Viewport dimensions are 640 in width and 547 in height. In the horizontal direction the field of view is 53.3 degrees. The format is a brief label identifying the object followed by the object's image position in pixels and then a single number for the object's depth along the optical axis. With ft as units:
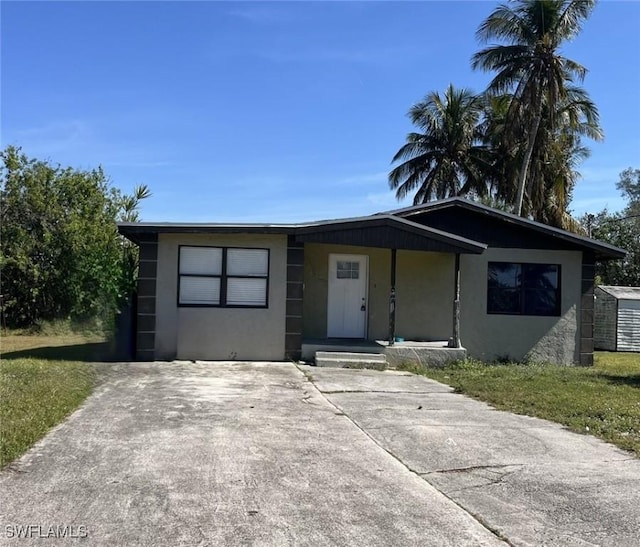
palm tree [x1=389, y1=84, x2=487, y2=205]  110.01
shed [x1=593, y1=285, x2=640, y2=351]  72.59
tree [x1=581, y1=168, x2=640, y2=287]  119.14
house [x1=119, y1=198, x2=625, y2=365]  43.70
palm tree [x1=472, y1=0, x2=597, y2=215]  80.53
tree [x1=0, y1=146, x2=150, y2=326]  68.64
